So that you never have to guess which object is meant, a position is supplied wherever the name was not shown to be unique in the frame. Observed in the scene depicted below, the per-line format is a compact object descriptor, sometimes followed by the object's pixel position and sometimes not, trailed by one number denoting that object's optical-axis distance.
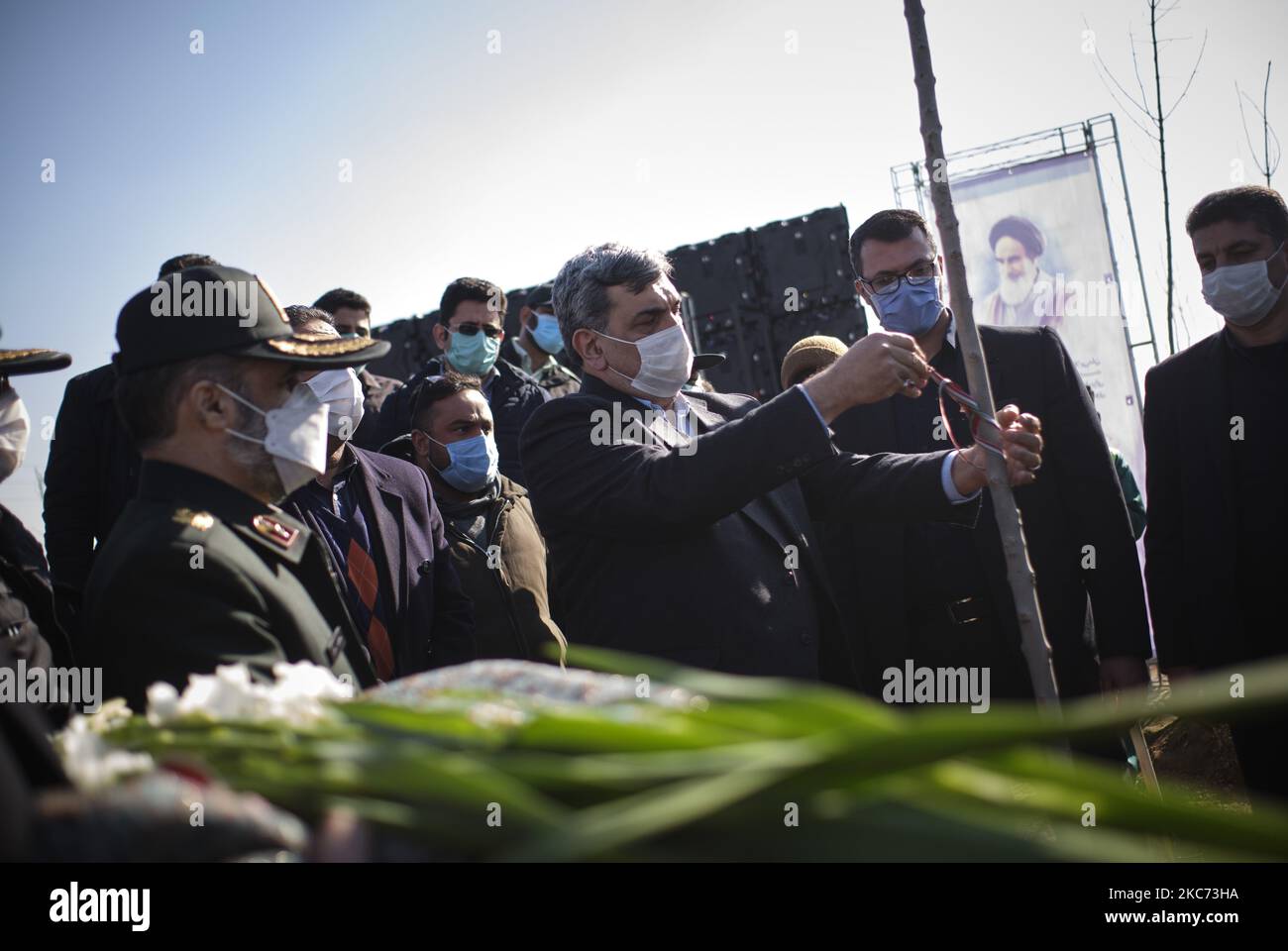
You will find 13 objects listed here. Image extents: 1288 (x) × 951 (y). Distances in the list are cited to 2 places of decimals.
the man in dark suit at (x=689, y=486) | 2.80
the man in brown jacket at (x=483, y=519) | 4.39
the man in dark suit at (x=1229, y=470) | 3.98
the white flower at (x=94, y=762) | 1.02
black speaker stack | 11.58
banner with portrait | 9.10
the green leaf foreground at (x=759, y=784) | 0.80
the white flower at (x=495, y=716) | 1.05
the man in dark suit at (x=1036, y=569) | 3.75
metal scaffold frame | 9.24
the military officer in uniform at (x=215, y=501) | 2.00
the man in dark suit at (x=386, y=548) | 3.49
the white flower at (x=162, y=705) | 1.26
